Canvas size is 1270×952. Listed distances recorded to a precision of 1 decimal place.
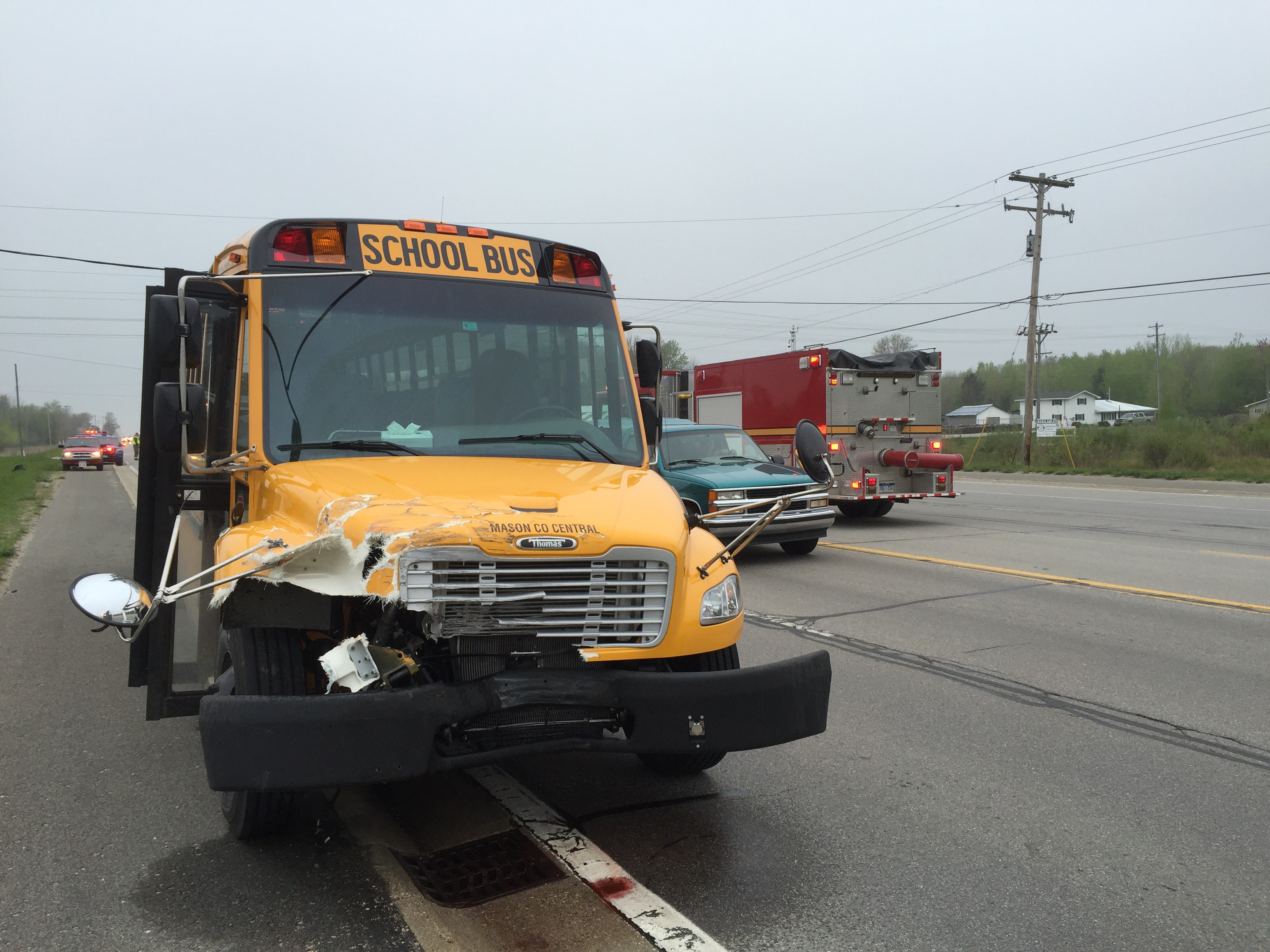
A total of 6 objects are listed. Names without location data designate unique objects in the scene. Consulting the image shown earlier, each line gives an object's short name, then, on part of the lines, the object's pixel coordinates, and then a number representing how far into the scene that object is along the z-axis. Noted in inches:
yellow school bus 130.0
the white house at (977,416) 4500.5
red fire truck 655.1
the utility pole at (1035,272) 1435.8
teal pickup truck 466.3
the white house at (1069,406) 4778.5
